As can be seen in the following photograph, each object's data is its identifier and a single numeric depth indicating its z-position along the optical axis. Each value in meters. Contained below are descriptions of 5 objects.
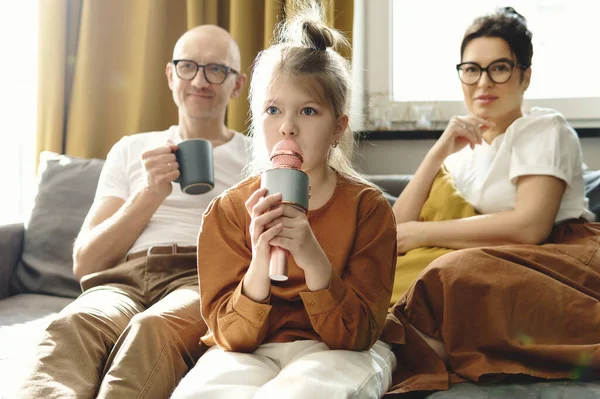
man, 1.33
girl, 1.13
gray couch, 2.11
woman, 1.42
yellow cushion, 1.72
